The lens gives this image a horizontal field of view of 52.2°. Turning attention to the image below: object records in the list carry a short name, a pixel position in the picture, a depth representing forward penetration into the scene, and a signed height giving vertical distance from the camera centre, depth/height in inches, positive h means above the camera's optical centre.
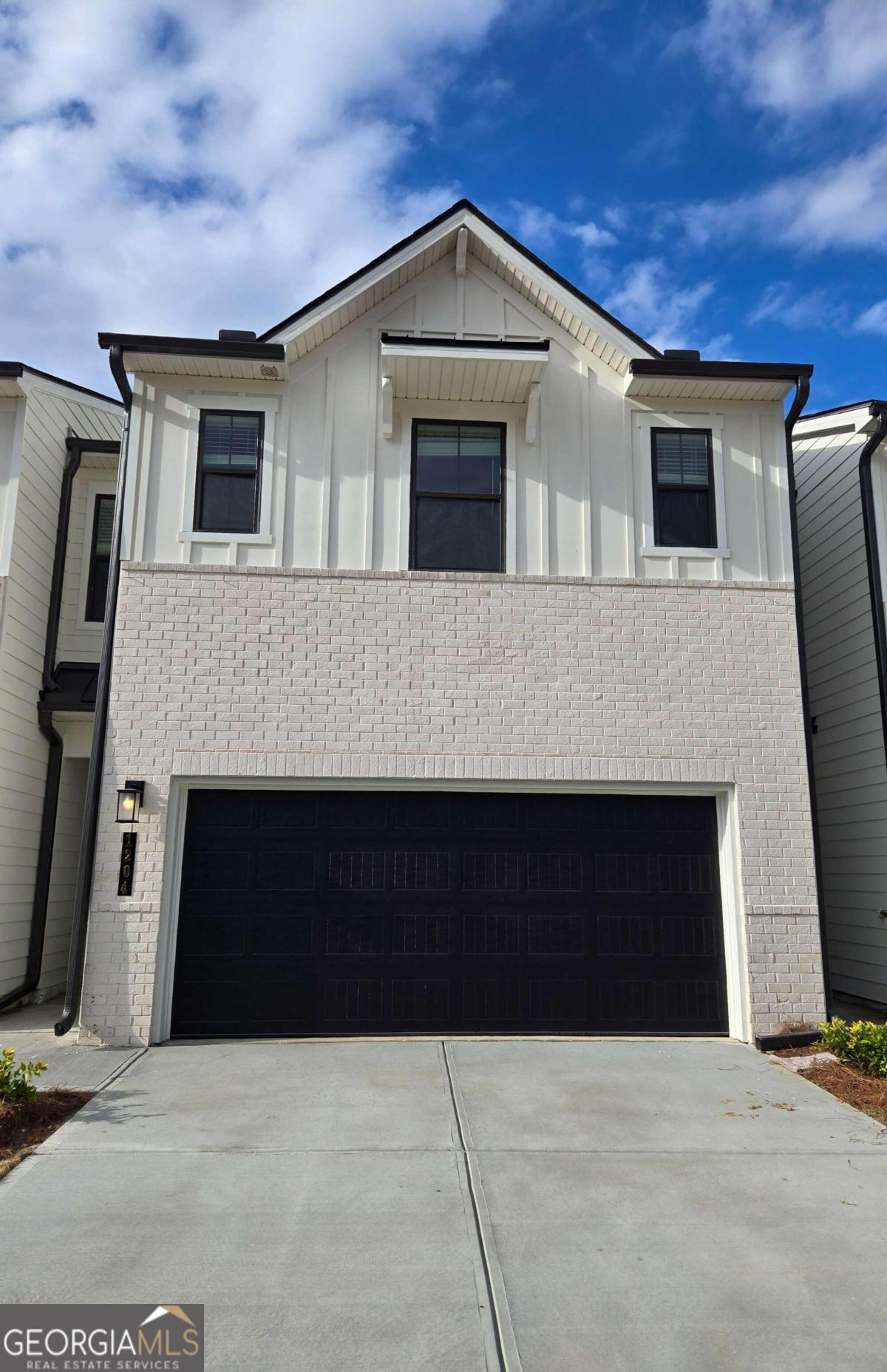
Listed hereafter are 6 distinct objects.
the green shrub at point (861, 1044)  288.0 -54.3
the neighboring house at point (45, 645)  381.7 +96.7
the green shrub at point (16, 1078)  235.0 -56.2
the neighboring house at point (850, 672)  398.6 +93.0
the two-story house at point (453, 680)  333.4 +71.5
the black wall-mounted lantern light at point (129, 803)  327.0 +21.8
